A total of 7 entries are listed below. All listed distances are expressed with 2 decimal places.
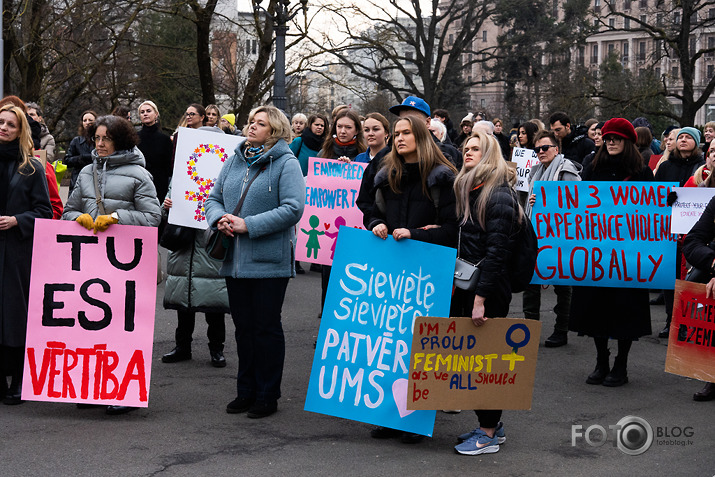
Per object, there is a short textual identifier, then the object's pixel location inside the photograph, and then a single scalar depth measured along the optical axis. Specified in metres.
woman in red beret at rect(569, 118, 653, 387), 6.97
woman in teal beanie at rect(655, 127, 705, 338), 9.53
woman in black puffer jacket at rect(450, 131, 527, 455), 5.16
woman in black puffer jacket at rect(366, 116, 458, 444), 5.41
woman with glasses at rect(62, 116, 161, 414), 6.11
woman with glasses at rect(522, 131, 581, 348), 7.93
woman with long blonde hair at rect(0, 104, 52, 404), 6.09
